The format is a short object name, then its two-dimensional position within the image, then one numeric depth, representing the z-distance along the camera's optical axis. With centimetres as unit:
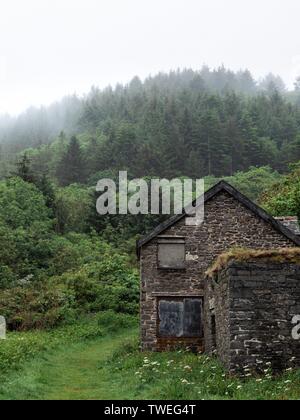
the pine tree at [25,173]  5944
